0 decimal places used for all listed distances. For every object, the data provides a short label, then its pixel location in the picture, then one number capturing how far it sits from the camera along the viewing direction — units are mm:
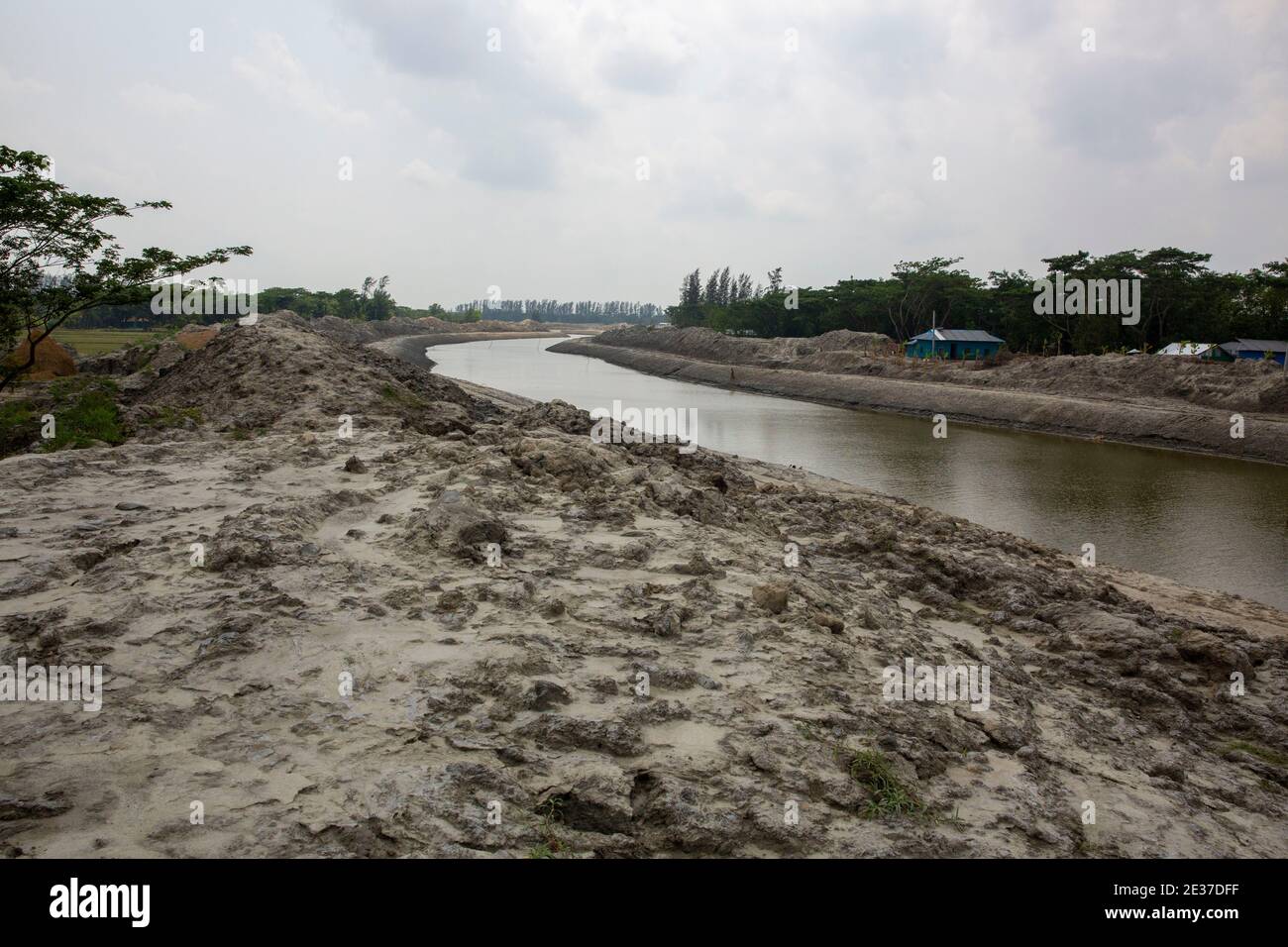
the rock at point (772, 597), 6746
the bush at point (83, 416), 12211
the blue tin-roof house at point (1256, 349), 42188
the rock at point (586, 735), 4562
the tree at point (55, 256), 13297
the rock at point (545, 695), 4879
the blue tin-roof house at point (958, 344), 53500
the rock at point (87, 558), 6324
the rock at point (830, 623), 6641
